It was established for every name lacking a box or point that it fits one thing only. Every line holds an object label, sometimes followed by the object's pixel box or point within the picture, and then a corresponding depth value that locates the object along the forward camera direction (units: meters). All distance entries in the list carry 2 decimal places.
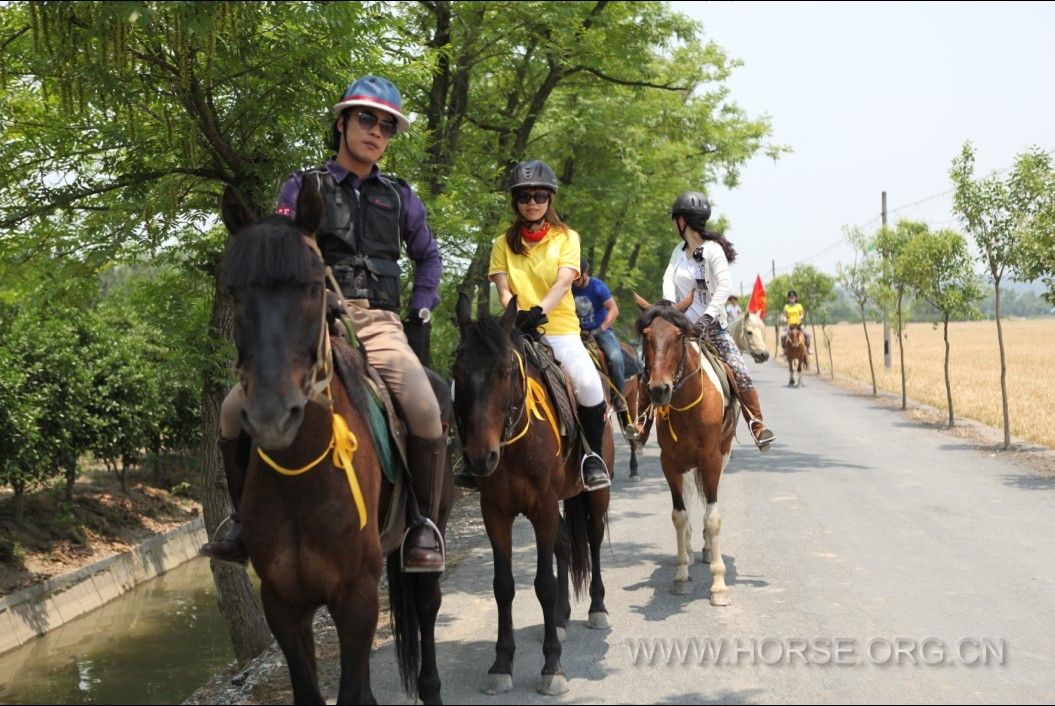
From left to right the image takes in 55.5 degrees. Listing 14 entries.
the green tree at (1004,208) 16.48
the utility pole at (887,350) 42.09
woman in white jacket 8.98
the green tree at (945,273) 22.22
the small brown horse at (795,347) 36.31
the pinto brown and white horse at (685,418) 8.05
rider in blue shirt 11.17
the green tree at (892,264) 28.39
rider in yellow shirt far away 36.44
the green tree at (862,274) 33.12
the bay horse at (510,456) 5.93
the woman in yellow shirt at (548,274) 7.01
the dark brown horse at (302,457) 3.55
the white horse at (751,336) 11.91
